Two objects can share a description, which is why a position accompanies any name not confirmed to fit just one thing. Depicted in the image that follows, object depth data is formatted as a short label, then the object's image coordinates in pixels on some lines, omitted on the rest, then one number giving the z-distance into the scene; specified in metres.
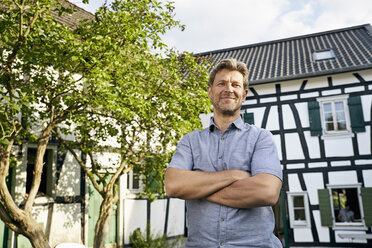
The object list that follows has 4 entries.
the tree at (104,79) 5.32
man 1.70
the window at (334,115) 11.98
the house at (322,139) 11.48
